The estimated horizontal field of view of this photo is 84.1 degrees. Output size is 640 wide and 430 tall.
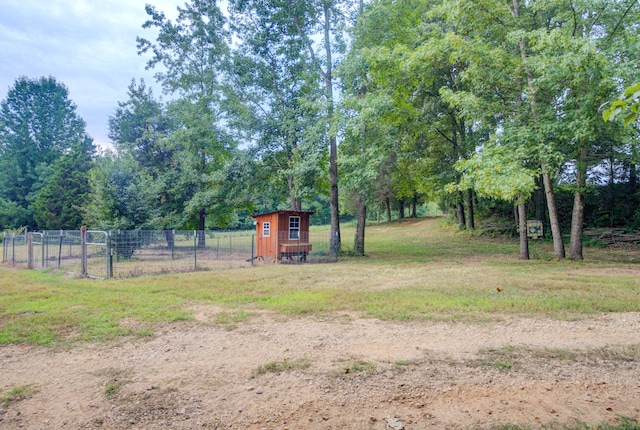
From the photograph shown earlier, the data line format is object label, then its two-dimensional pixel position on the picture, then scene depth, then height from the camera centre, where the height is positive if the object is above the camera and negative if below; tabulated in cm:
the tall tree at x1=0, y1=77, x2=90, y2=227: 3894 +1183
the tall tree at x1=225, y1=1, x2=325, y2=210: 1762 +696
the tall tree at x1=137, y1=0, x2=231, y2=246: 2103 +920
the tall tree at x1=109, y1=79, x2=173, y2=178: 2558 +754
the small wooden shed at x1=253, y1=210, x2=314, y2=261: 1520 -56
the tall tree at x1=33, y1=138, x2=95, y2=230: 3194 +269
